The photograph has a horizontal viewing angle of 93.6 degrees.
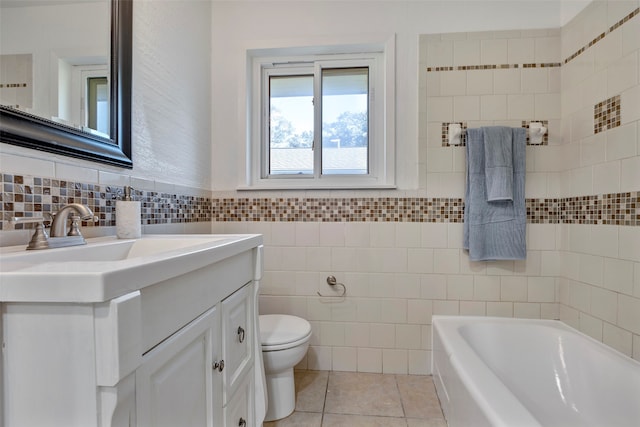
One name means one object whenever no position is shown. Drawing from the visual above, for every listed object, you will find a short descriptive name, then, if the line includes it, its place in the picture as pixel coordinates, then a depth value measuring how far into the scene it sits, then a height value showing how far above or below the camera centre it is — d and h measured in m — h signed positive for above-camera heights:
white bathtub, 1.05 -0.72
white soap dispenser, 1.07 -0.03
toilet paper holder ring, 1.89 -0.46
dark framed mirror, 0.82 +0.25
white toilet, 1.40 -0.70
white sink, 0.42 -0.10
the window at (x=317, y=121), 1.97 +0.61
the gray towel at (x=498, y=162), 1.69 +0.28
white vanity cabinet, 0.44 -0.25
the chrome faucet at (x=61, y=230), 0.76 -0.05
